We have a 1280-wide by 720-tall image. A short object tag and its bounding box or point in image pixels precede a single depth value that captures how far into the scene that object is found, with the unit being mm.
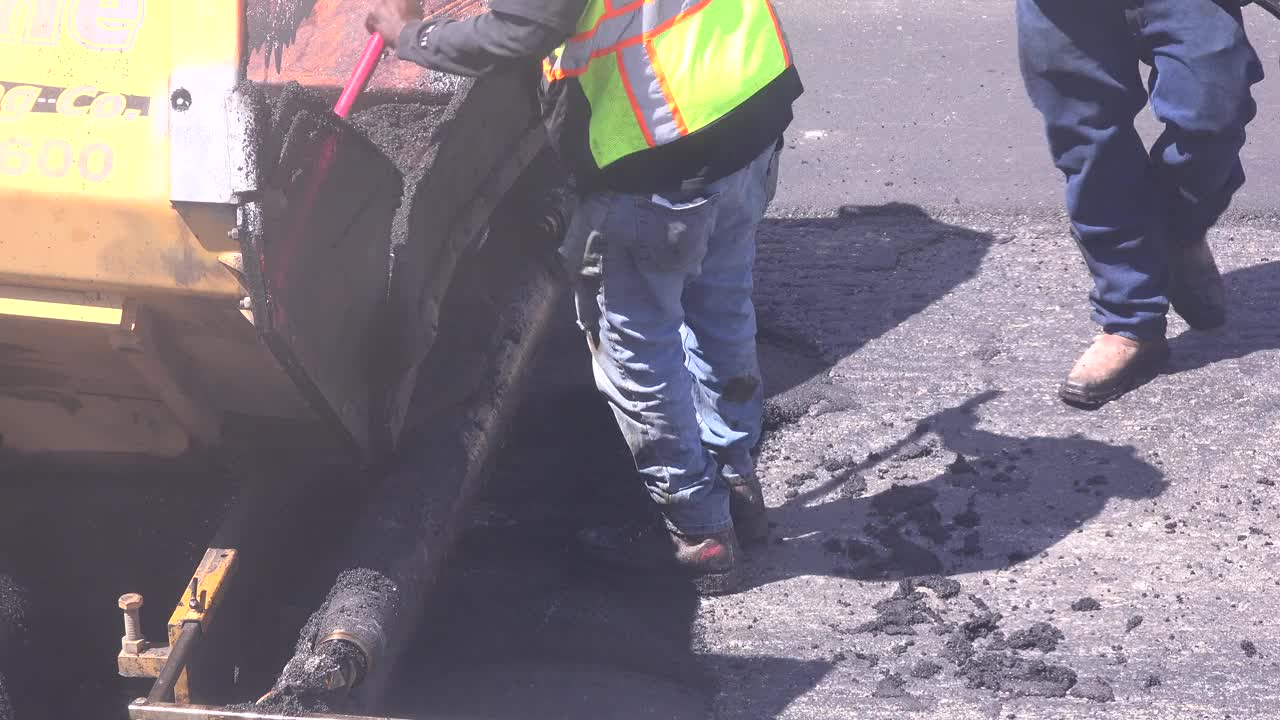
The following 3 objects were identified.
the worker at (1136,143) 7008
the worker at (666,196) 5246
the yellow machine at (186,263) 4395
